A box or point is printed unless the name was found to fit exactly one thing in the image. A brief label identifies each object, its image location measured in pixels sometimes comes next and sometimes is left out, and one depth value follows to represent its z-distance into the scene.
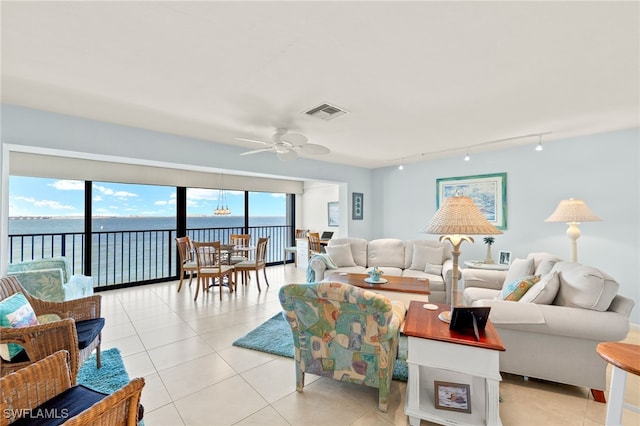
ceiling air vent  2.74
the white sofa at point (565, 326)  2.01
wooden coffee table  3.11
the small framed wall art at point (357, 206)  6.15
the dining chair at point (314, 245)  6.12
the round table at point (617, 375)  1.30
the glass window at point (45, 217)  4.41
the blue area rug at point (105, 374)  2.15
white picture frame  4.28
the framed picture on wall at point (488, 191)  4.56
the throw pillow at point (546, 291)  2.25
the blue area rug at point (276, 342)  2.44
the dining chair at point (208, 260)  4.42
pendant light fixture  6.04
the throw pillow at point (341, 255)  4.83
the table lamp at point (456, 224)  1.75
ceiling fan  2.94
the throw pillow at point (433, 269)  4.28
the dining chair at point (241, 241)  5.95
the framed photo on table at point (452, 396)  1.74
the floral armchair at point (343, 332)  1.78
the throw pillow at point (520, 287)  2.50
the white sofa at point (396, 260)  4.02
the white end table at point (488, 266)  3.97
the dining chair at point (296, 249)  6.76
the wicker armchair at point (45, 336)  1.75
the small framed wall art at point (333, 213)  6.92
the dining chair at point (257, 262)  4.96
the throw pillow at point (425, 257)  4.53
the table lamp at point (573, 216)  3.33
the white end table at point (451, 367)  1.58
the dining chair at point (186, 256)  4.80
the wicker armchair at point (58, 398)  0.91
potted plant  4.29
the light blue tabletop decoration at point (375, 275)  3.41
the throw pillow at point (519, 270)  3.00
